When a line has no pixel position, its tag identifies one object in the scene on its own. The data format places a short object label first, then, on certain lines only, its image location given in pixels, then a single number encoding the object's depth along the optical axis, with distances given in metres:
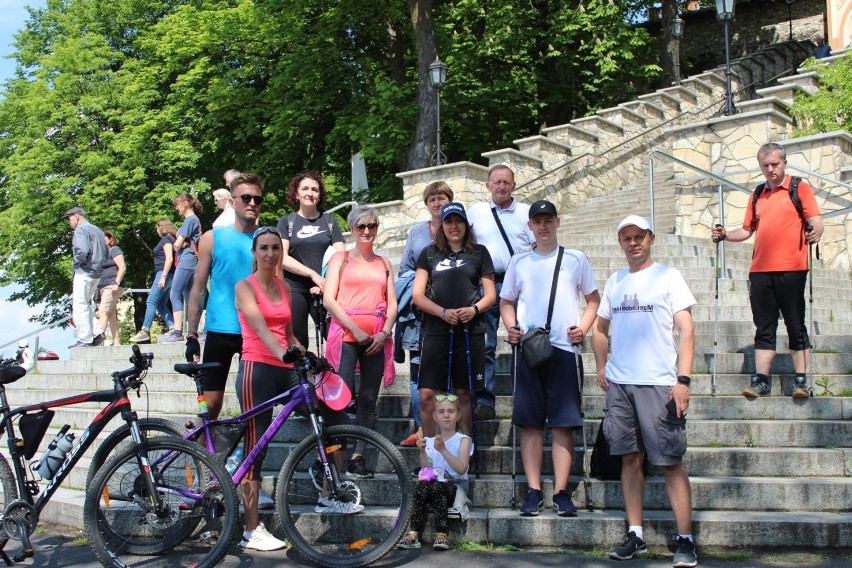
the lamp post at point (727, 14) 14.02
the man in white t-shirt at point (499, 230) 6.76
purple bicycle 5.20
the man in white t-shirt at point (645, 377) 5.16
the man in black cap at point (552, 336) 5.72
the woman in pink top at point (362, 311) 6.17
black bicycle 5.19
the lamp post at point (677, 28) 21.50
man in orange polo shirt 6.64
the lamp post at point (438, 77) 17.33
